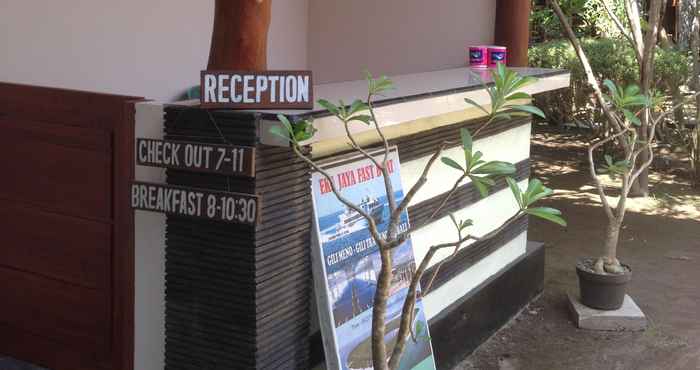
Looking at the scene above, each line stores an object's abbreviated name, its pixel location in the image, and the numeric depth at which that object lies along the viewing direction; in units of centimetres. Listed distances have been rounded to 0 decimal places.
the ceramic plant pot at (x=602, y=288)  584
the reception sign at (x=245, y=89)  318
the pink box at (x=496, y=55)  621
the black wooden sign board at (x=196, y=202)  319
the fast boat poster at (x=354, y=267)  370
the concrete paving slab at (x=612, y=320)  589
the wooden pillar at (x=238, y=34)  359
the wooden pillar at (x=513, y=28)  641
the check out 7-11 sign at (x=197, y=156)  317
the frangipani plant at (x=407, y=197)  276
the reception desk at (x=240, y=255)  329
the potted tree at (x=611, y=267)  579
